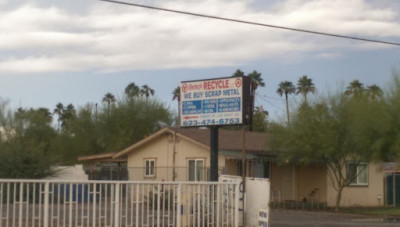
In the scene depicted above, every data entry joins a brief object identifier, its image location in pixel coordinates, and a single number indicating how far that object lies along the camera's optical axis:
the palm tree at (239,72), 73.56
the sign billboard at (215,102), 21.56
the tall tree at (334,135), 31.14
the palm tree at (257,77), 78.59
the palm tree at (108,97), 93.17
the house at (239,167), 36.09
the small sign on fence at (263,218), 18.83
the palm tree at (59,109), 104.24
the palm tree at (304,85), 82.06
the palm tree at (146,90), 89.61
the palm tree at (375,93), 32.09
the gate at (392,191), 41.78
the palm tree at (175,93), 82.10
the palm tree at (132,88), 85.81
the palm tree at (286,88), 84.50
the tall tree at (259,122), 61.62
